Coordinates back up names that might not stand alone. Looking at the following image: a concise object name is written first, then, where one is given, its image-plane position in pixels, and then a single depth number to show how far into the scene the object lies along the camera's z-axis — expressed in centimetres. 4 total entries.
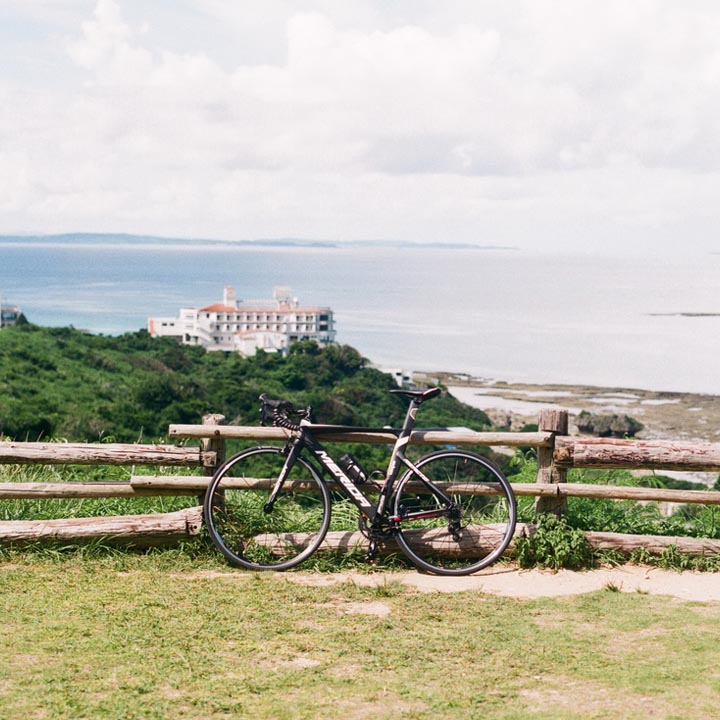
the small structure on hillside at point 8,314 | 10869
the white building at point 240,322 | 11525
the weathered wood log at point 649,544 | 747
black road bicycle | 722
